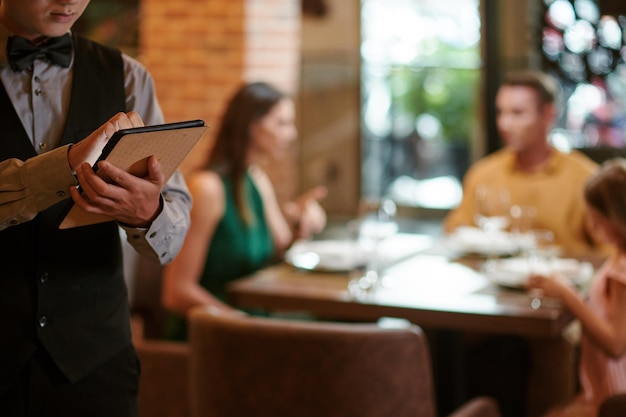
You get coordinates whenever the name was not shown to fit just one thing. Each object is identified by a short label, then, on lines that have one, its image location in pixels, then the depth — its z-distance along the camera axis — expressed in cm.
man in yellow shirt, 394
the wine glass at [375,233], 286
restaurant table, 263
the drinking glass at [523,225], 297
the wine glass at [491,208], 318
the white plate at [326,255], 318
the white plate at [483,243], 338
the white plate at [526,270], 290
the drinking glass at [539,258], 278
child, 239
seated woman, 310
